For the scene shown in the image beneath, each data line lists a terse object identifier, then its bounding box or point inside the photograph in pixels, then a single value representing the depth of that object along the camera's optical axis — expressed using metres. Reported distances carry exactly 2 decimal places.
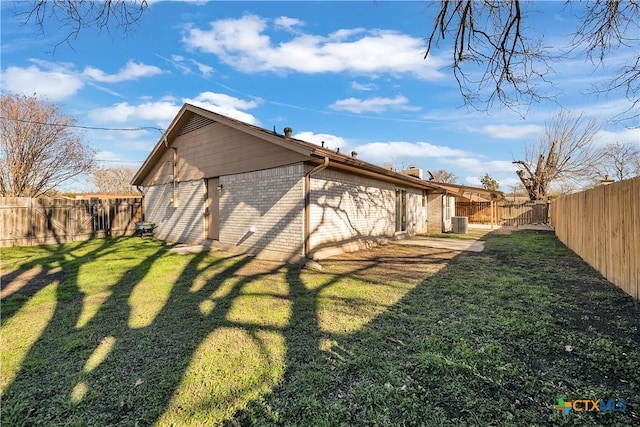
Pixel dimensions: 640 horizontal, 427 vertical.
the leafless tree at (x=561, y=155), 26.92
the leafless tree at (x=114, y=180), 32.91
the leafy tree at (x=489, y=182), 43.88
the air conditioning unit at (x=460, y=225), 17.30
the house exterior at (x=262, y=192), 8.44
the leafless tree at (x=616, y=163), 24.66
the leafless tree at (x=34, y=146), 15.55
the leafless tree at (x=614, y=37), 3.76
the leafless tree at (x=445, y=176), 47.84
